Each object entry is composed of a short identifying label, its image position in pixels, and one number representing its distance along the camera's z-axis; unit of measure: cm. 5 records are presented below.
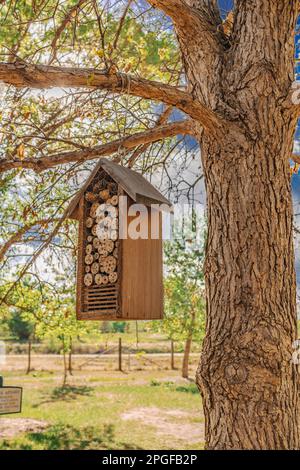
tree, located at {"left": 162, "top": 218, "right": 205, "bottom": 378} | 1289
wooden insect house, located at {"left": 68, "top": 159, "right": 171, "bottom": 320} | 276
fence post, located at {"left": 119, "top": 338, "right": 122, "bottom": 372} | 2027
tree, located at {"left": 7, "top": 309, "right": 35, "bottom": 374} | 3014
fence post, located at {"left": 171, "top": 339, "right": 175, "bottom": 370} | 2147
